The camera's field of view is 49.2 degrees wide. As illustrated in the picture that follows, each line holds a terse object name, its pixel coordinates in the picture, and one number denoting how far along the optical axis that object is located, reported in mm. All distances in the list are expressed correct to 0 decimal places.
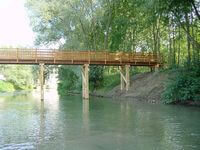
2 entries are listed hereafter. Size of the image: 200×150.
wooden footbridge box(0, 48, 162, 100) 20945
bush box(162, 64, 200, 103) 15483
